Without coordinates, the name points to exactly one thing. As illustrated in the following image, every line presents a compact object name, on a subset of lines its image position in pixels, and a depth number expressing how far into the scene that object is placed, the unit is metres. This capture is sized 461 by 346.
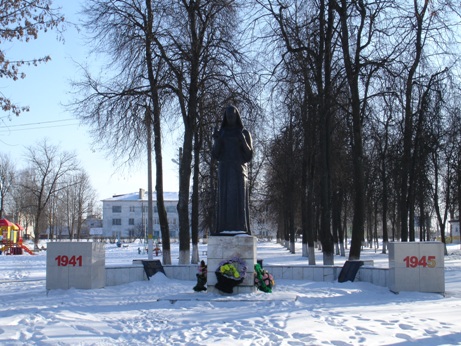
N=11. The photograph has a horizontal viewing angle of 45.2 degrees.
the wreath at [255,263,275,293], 12.00
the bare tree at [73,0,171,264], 17.89
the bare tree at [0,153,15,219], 54.72
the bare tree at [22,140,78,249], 45.07
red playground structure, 39.62
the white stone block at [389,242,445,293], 12.68
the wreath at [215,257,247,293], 11.49
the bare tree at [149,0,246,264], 18.27
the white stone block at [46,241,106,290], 13.45
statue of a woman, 12.19
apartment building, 98.56
